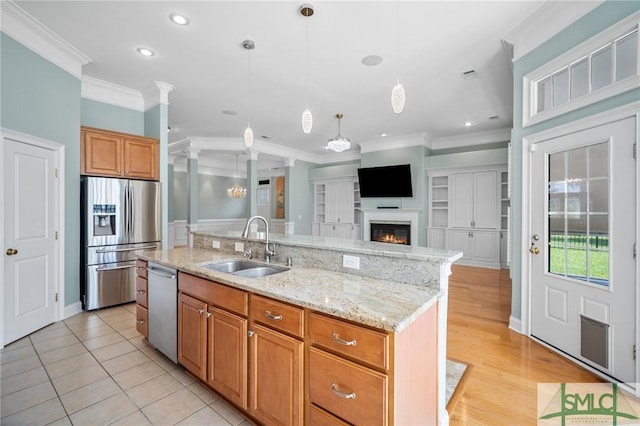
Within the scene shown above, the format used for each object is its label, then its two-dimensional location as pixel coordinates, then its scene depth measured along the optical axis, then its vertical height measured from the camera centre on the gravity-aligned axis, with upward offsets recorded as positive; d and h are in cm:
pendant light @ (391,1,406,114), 221 +91
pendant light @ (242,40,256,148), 309 +186
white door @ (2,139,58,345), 270 -29
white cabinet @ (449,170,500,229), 626 +25
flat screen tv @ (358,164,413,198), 679 +77
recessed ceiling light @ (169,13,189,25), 266 +186
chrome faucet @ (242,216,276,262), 240 -33
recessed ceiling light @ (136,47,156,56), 321 +187
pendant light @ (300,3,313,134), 251 +184
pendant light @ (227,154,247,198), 890 +61
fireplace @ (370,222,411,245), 698 -54
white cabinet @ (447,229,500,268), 626 -78
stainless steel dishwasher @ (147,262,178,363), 224 -83
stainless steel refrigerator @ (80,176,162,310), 358 -30
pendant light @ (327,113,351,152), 446 +110
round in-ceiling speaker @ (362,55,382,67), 337 +187
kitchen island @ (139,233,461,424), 119 -64
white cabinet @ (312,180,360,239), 847 +7
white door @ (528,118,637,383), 210 -30
